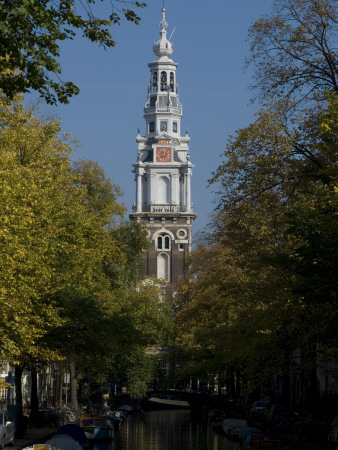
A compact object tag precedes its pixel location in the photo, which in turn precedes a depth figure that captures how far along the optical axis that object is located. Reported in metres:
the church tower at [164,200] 186.00
